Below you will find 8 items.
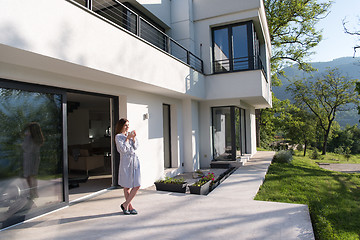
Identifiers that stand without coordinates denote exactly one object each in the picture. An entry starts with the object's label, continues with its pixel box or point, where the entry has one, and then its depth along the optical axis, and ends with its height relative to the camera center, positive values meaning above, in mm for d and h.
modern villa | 3551 +1068
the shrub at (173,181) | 5814 -1268
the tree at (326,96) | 25703 +3485
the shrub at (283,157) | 11164 -1390
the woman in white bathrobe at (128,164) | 3910 -554
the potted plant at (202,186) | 5539 -1353
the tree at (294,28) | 17562 +8062
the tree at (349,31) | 12420 +5151
